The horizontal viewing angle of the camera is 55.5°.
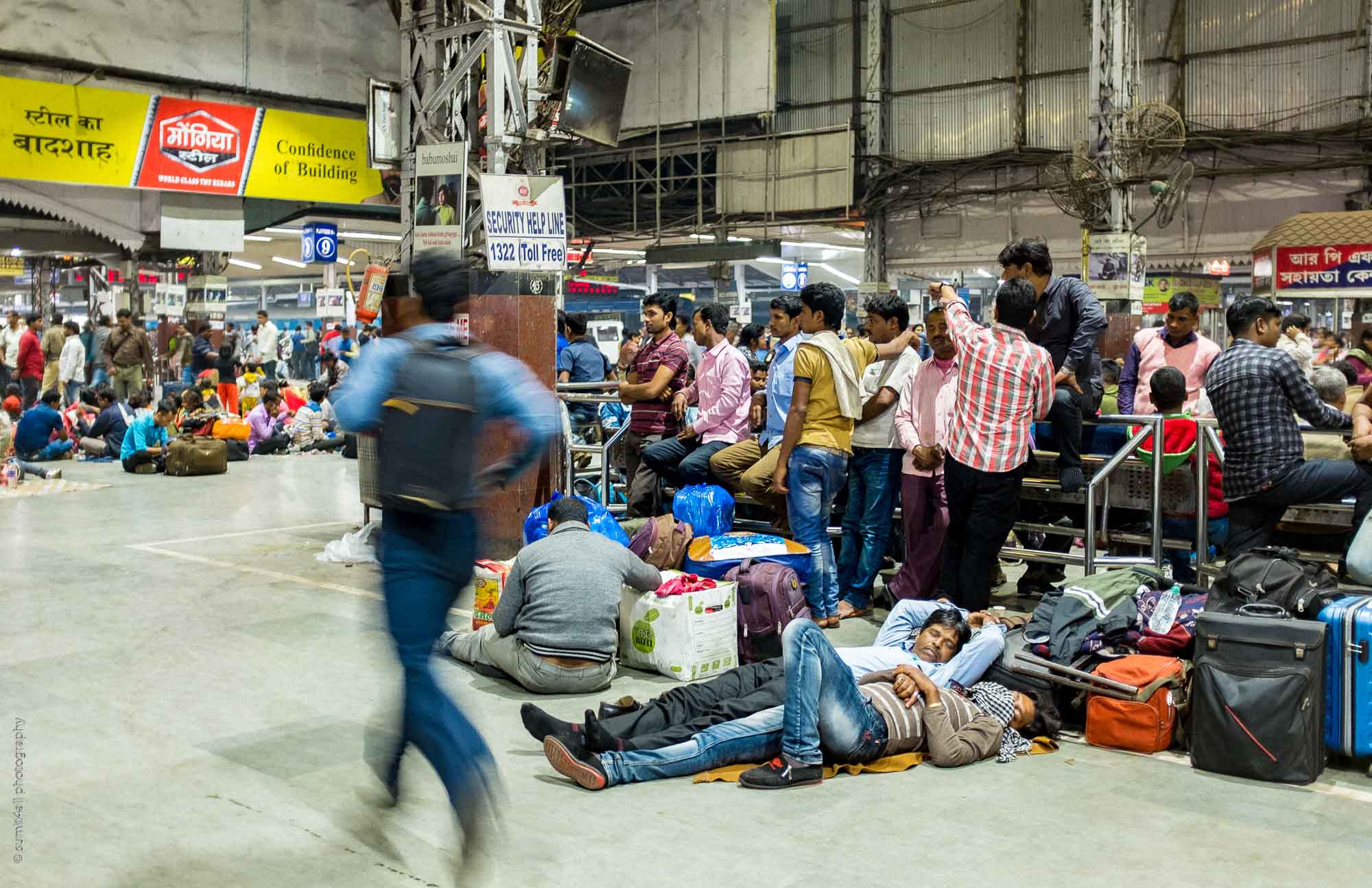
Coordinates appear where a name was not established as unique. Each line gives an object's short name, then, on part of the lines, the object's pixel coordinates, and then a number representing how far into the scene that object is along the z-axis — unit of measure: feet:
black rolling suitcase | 16.17
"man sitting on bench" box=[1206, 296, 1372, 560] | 20.53
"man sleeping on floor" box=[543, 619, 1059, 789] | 15.80
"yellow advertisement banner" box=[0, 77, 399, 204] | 60.75
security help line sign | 30.99
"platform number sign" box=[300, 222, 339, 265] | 76.43
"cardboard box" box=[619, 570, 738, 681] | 21.01
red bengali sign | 50.98
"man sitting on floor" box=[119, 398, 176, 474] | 51.75
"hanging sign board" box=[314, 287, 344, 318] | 78.23
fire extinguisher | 36.14
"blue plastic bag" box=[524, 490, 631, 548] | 24.07
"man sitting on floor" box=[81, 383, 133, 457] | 55.88
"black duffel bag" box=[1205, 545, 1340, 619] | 17.16
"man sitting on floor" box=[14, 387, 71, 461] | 53.78
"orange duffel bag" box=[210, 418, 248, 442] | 58.03
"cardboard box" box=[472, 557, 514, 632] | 23.67
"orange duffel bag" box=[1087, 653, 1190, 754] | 17.57
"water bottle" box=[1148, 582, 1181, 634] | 18.92
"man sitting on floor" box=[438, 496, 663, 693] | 19.25
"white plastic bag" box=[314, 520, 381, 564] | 31.89
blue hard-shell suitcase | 16.63
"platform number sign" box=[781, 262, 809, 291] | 85.35
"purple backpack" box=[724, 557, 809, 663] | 22.18
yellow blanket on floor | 16.17
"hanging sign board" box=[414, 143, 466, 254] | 32.53
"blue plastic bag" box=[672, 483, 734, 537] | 26.03
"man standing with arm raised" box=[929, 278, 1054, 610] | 22.02
